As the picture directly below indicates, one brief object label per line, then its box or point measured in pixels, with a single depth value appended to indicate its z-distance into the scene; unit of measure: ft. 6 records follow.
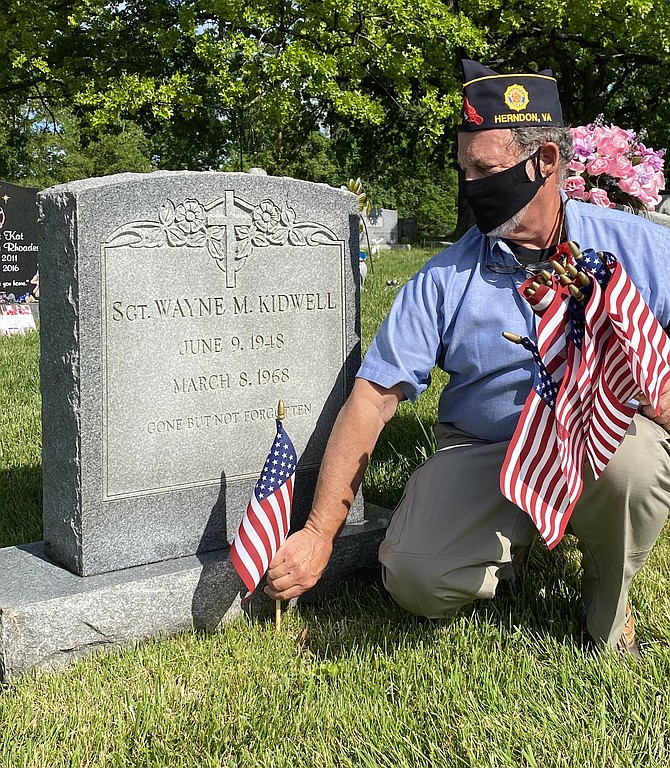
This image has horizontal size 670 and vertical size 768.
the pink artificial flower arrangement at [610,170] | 14.93
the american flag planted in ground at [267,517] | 10.29
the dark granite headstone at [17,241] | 35.88
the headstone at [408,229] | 102.39
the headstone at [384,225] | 90.33
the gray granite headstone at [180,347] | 10.36
